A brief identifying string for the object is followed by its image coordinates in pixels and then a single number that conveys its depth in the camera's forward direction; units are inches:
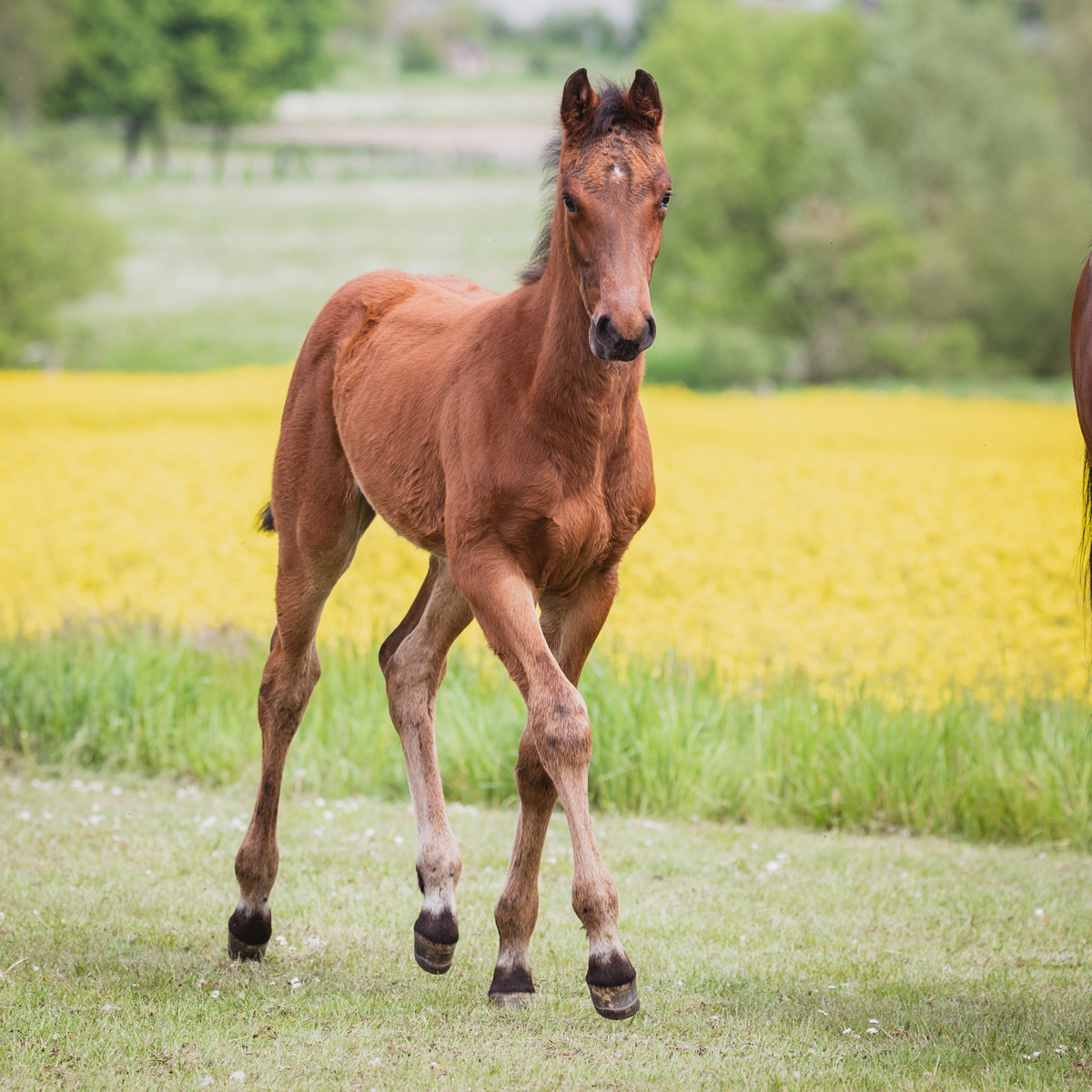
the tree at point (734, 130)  1630.2
